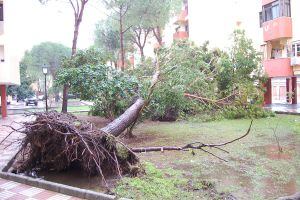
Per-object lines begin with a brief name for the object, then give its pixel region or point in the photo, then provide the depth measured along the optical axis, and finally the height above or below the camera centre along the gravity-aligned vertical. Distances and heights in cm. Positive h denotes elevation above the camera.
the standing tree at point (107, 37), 4044 +727
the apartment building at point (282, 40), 2392 +407
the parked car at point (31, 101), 4077 -22
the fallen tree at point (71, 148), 659 -98
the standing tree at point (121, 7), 2662 +723
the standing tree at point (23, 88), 5021 +174
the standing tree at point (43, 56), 5000 +620
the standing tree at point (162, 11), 2847 +731
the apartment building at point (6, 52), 2217 +313
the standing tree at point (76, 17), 2188 +539
